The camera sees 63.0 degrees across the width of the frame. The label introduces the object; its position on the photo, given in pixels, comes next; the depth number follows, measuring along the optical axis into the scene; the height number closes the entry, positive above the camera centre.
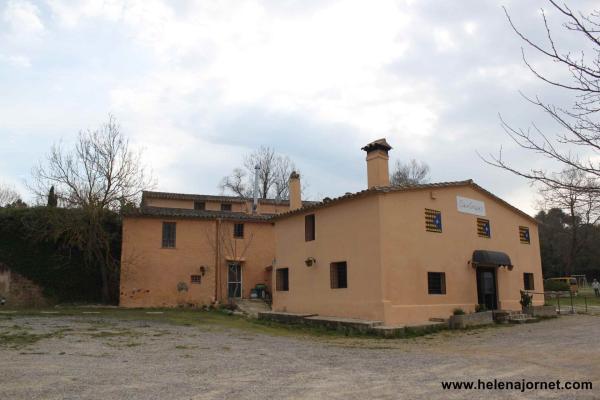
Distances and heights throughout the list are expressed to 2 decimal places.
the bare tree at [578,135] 4.24 +1.25
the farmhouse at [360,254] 15.48 +0.72
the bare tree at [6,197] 47.65 +7.73
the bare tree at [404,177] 43.88 +8.70
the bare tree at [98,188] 23.48 +4.23
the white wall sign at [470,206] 17.81 +2.37
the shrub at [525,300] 18.91 -1.17
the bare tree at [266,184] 45.69 +8.32
